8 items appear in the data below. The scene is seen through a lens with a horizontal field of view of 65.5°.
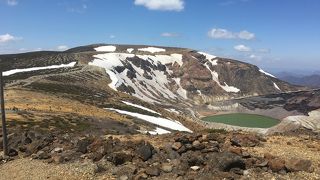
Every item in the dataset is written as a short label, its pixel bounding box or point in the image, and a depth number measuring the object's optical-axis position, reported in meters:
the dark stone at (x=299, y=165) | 13.59
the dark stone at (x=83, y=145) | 18.00
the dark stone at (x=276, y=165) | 13.73
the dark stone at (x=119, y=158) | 16.06
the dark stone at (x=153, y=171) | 14.65
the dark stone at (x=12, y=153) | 19.74
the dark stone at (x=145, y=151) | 16.10
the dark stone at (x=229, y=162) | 13.94
